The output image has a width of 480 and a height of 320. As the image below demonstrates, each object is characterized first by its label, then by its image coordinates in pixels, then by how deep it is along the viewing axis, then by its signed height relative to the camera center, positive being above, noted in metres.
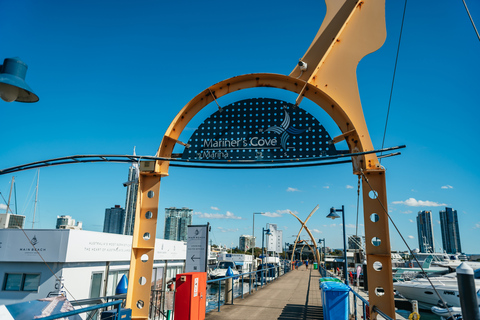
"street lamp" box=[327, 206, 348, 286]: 16.94 +1.06
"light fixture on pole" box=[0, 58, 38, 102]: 4.66 +2.15
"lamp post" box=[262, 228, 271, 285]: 27.89 +0.07
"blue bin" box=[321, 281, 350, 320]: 8.15 -1.70
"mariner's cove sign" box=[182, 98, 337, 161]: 7.05 +2.27
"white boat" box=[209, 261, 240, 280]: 42.00 -5.27
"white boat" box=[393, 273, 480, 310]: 20.50 -3.72
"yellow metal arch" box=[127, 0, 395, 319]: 6.71 +3.08
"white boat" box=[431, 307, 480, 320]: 16.14 -3.83
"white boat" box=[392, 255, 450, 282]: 32.91 -3.68
